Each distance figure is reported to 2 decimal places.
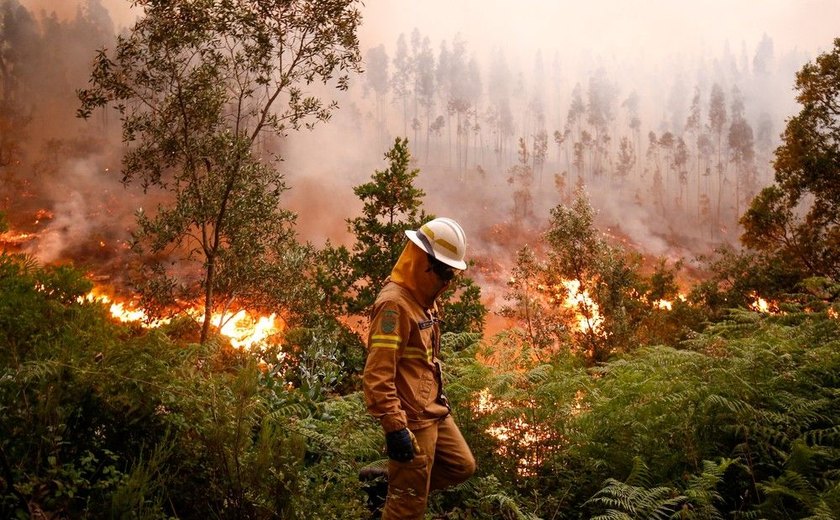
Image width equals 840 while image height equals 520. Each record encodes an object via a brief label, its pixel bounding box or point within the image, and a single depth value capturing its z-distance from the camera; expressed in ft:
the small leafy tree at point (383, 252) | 66.44
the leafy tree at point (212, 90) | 48.34
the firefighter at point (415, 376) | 13.20
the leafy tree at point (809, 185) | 63.00
